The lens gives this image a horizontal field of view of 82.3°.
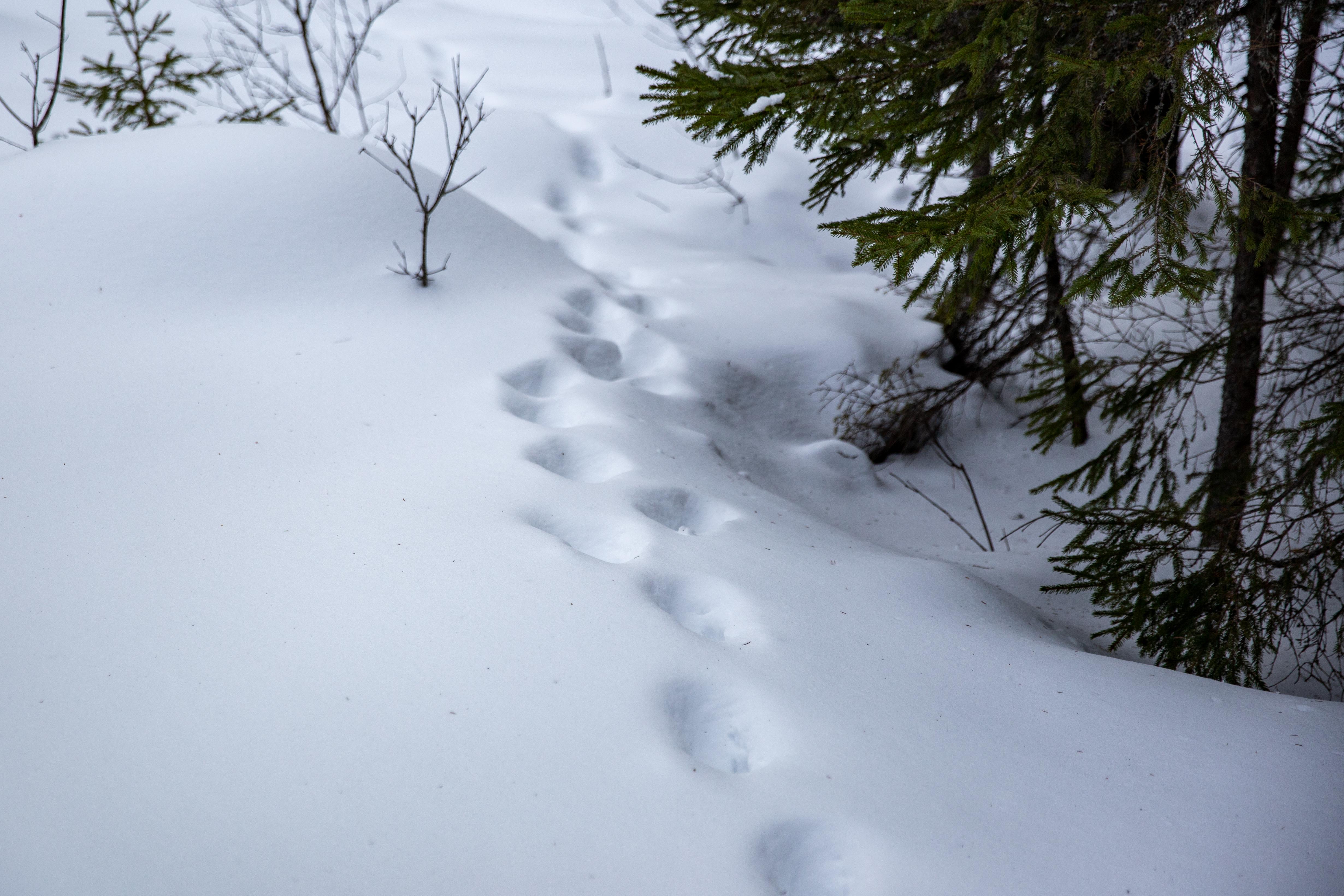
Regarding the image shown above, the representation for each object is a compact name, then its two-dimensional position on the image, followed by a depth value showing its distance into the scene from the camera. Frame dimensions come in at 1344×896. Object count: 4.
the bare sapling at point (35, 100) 3.99
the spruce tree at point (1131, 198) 2.01
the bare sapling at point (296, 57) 6.05
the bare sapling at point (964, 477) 3.90
